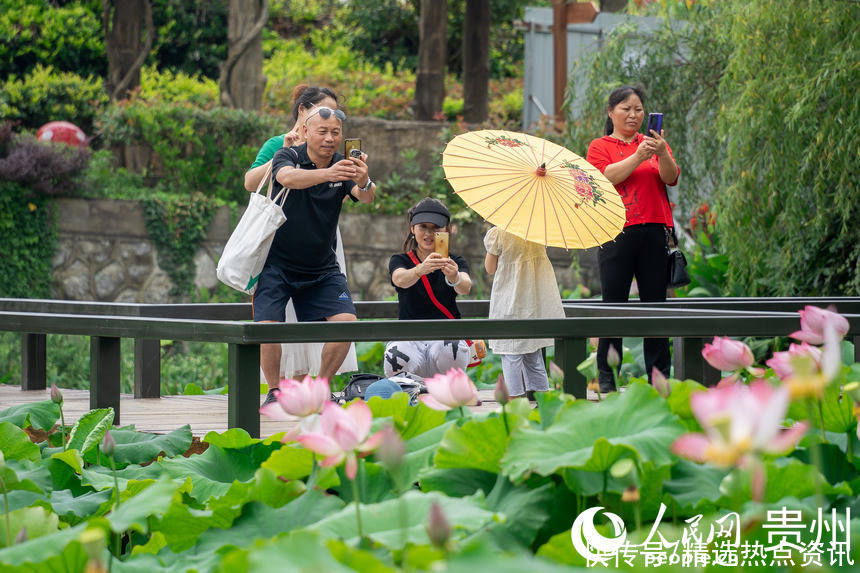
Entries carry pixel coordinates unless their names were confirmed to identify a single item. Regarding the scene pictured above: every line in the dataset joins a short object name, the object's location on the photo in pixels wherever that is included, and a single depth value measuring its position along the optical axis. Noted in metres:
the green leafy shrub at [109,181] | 26.93
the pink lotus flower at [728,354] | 12.28
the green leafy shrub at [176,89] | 32.23
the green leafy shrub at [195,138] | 27.58
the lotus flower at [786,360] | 12.25
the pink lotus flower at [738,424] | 6.29
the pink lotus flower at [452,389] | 11.24
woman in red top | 17.47
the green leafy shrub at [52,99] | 30.34
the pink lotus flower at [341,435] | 9.03
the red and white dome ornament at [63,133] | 27.84
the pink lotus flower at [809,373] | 7.13
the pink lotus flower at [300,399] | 10.74
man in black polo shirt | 17.04
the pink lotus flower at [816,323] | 12.53
